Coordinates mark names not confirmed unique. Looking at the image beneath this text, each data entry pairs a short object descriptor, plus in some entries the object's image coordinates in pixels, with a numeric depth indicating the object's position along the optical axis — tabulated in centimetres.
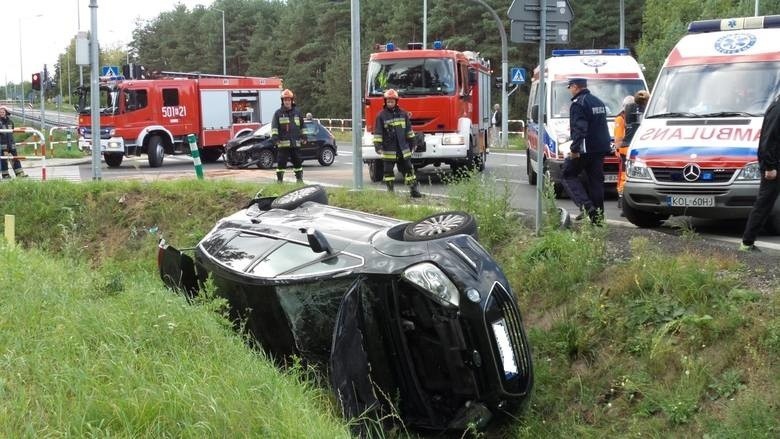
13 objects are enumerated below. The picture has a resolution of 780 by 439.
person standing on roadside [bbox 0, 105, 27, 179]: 1772
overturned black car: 516
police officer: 931
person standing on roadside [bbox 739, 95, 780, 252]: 750
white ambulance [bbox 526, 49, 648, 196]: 1402
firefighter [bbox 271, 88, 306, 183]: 1403
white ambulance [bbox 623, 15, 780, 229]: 880
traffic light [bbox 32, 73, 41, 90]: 2377
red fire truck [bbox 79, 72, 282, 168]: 2495
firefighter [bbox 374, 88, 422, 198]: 1305
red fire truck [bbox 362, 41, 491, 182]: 1645
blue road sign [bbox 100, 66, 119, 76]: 2691
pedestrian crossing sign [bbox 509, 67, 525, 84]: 2887
